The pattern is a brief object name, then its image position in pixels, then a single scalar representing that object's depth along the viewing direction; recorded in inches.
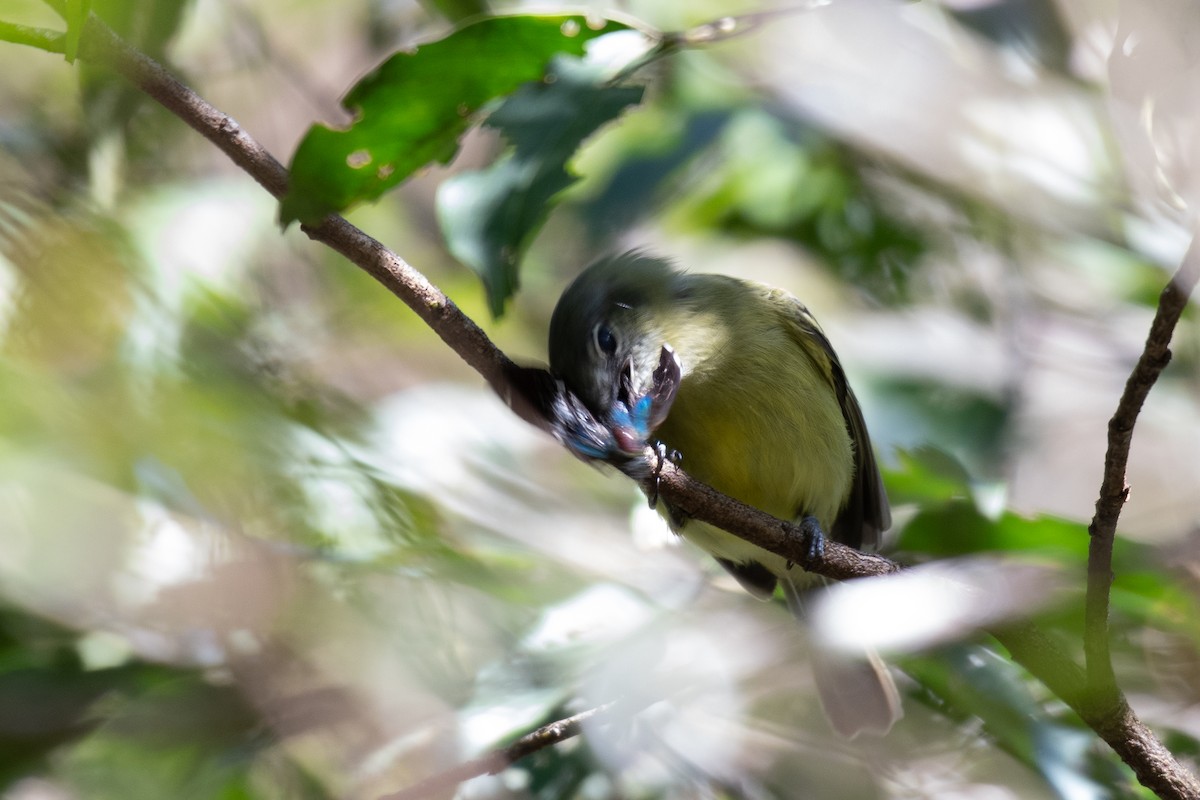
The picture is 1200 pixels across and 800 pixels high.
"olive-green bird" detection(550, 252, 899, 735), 229.8
